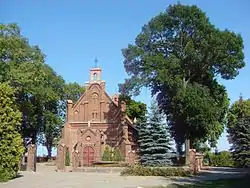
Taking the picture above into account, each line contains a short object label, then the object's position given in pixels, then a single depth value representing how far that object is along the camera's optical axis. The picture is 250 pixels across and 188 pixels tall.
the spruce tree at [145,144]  38.34
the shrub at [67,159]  45.54
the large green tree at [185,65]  37.56
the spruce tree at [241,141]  37.81
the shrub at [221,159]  54.53
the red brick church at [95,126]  49.75
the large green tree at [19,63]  35.06
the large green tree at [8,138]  23.06
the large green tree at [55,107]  55.50
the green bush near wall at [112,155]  46.19
